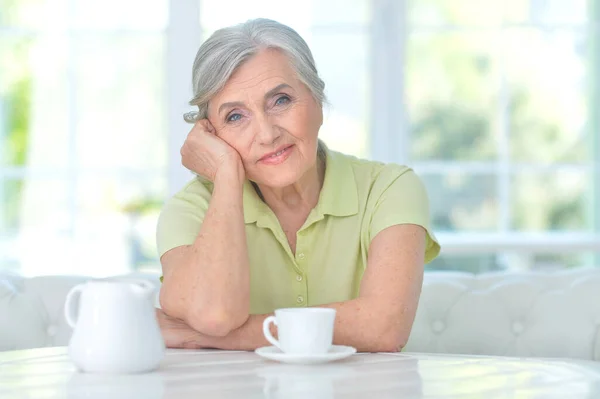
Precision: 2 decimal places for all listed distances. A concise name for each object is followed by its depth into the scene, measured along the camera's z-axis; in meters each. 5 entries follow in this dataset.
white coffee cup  3.13
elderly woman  3.46
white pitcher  3.04
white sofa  3.84
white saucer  3.12
